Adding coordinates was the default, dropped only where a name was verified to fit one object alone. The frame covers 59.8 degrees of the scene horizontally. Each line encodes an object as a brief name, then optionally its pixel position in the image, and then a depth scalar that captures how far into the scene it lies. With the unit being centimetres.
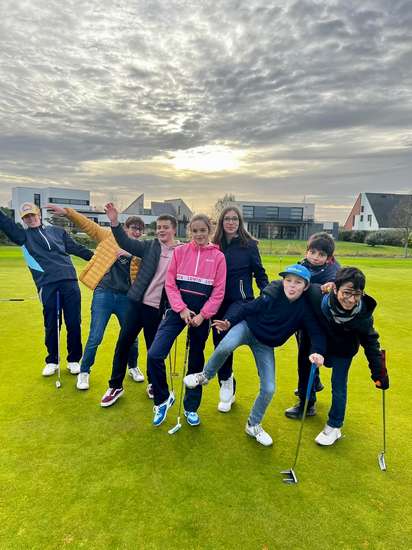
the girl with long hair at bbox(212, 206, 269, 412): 407
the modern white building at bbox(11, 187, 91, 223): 7031
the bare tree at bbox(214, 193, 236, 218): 5712
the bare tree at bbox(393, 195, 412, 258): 4117
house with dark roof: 5684
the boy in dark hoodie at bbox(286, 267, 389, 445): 317
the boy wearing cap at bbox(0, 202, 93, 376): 474
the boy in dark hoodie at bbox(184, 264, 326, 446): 347
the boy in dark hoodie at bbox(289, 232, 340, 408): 383
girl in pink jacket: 373
